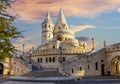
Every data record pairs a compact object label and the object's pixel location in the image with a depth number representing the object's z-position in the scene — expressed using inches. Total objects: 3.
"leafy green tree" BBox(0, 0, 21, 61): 209.3
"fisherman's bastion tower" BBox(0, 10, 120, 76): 983.0
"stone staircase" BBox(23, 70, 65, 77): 574.5
